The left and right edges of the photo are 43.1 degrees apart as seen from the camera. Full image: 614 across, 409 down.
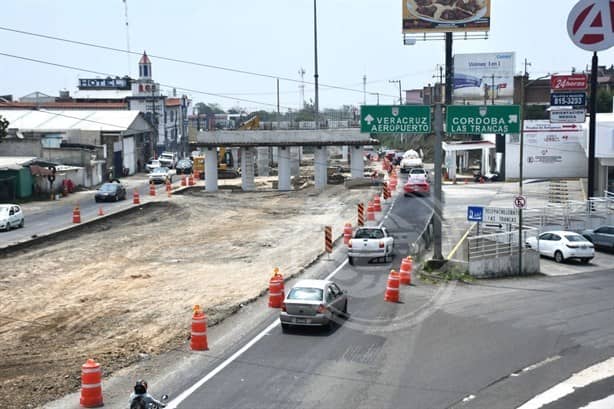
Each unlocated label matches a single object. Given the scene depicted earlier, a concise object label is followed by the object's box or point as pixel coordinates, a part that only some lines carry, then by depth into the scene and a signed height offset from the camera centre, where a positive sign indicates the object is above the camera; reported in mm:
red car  54844 -3283
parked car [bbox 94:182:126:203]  56438 -3546
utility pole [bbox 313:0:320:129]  66312 +7081
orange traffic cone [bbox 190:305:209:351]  18375 -4471
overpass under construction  63094 -142
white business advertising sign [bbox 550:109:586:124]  39606 +1148
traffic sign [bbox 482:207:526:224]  35656 -3526
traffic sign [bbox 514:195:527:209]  29547 -2404
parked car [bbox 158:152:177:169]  93125 -1966
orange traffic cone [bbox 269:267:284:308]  23219 -4485
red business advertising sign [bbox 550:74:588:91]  52062 +3986
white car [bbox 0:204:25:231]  41156 -3794
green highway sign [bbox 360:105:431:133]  30344 +870
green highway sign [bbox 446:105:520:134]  29688 +800
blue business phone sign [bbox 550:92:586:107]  40438 +2036
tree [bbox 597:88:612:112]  100875 +4614
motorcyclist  13016 -4266
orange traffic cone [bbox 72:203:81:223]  44750 -4117
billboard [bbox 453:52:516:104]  99938 +8152
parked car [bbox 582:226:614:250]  35875 -4611
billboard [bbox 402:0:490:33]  64312 +10385
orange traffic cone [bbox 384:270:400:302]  24266 -4626
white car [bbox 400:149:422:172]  77375 -2351
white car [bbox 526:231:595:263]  32906 -4639
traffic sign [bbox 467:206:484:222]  33156 -3140
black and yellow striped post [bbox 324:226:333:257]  33781 -4274
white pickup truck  31391 -4227
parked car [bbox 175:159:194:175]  86938 -2712
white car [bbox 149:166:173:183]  74438 -3076
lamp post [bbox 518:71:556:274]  29641 -3432
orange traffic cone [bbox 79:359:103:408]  14414 -4476
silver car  19641 -4167
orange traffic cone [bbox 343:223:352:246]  36469 -4336
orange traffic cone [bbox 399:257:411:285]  27703 -4715
